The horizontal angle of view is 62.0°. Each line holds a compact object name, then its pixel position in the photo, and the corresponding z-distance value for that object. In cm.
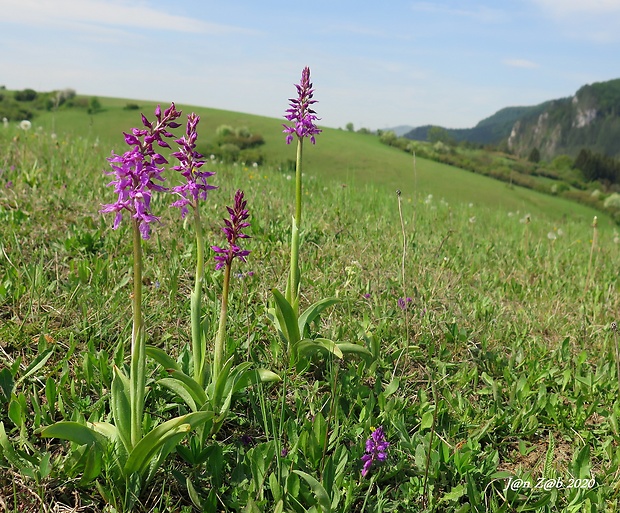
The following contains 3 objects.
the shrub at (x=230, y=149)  2142
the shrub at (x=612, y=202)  3631
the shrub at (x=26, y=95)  4075
